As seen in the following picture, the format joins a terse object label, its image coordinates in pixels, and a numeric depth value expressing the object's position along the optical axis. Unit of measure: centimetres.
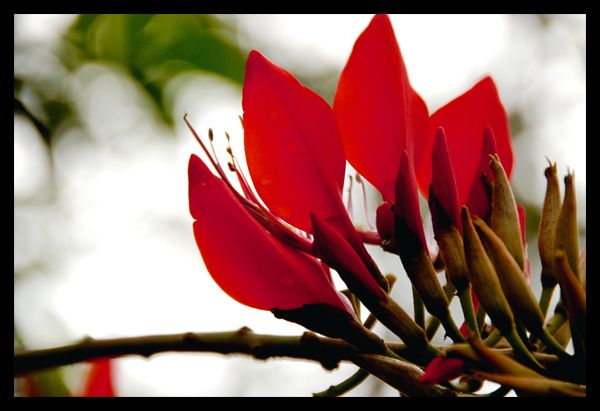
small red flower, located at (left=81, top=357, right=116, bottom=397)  73
